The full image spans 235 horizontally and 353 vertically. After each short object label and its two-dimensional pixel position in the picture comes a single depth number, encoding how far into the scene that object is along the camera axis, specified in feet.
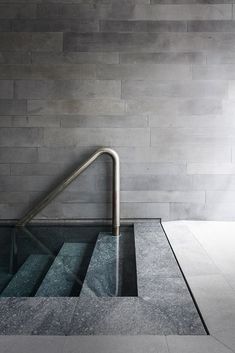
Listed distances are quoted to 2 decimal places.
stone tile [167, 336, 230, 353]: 3.03
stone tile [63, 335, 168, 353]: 3.05
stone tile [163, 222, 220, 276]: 5.25
